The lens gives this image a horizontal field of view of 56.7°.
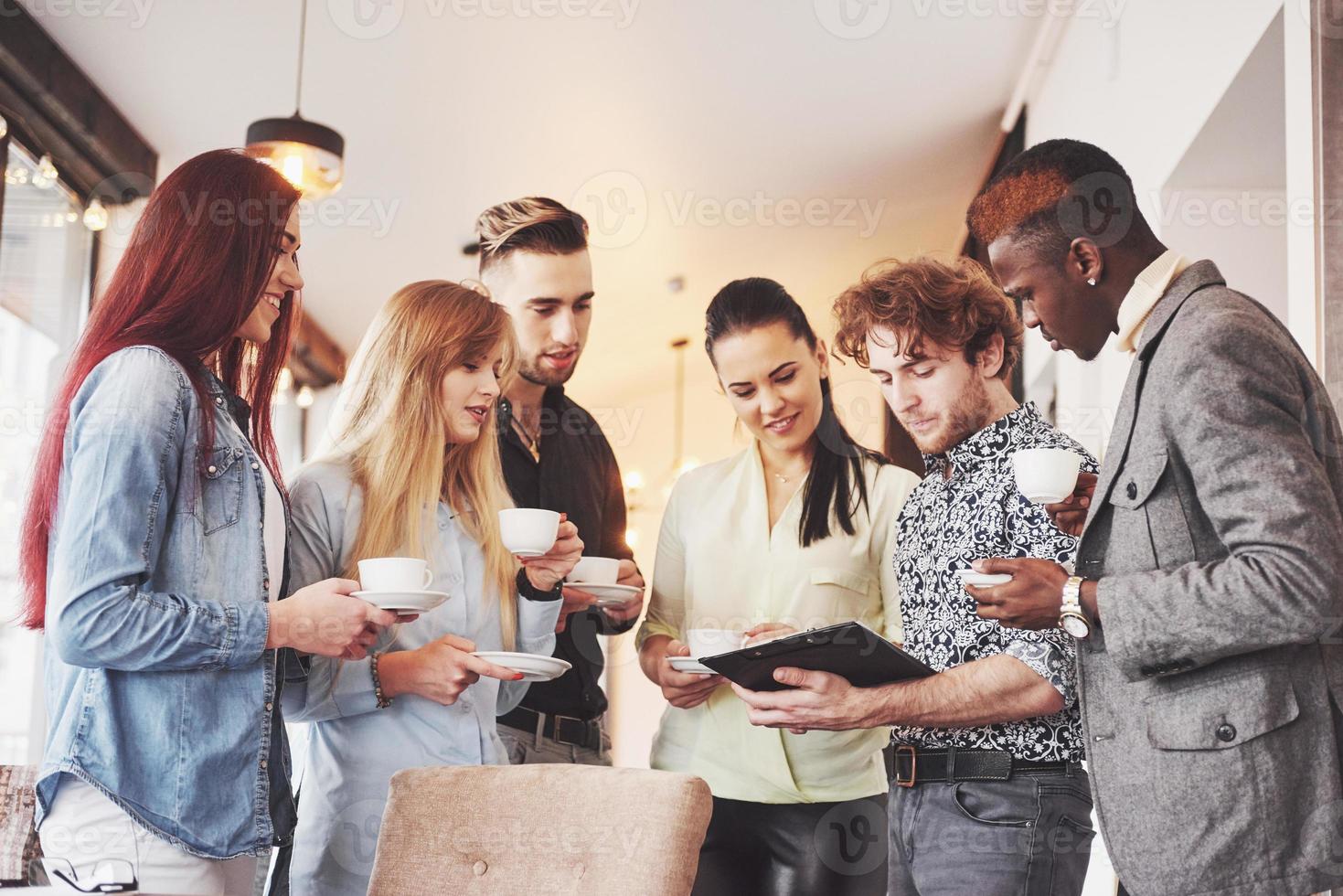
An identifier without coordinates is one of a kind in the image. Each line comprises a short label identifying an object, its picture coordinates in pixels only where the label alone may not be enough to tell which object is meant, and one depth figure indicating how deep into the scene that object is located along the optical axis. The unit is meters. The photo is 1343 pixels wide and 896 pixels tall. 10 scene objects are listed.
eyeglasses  1.46
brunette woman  2.21
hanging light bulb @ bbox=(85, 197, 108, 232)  4.50
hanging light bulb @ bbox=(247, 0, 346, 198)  4.06
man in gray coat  1.29
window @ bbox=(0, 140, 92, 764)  4.27
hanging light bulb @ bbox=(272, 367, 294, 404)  6.87
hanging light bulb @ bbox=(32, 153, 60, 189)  4.49
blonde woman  1.96
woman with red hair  1.50
